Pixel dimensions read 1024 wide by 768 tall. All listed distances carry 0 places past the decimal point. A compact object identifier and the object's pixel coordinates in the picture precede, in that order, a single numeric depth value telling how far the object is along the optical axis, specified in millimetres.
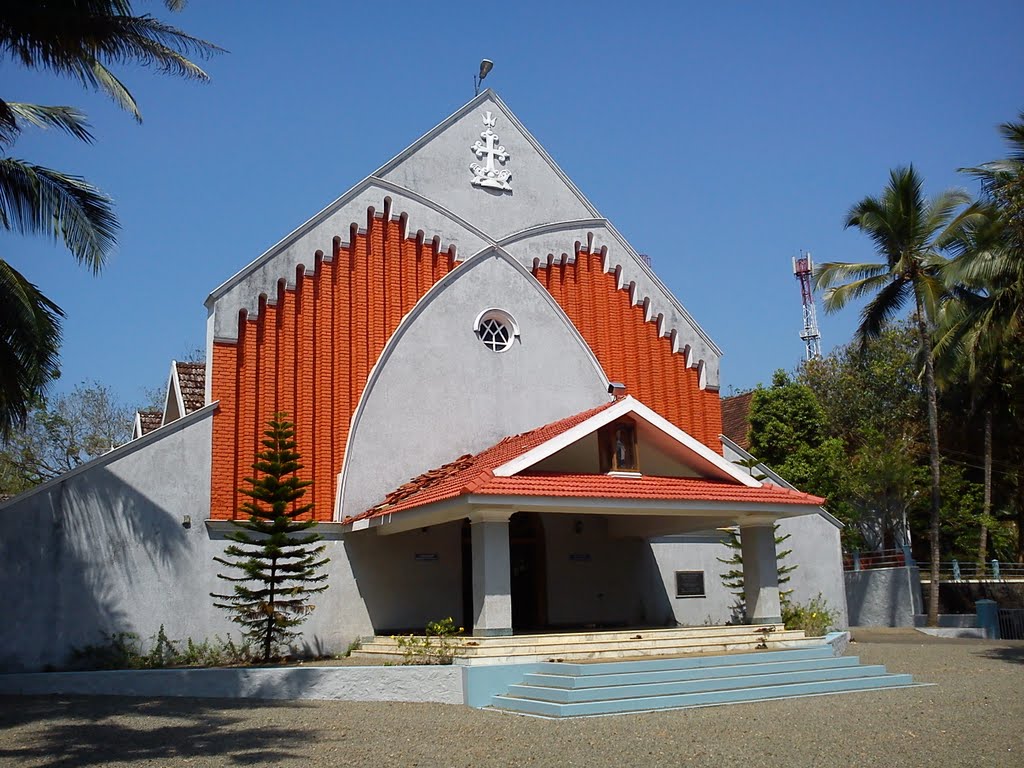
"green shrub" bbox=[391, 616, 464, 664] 14055
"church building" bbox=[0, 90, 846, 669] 15289
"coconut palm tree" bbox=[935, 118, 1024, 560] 19641
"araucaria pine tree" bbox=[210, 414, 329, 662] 15156
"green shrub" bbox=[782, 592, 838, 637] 18203
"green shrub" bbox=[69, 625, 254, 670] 15055
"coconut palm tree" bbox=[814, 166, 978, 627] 26891
